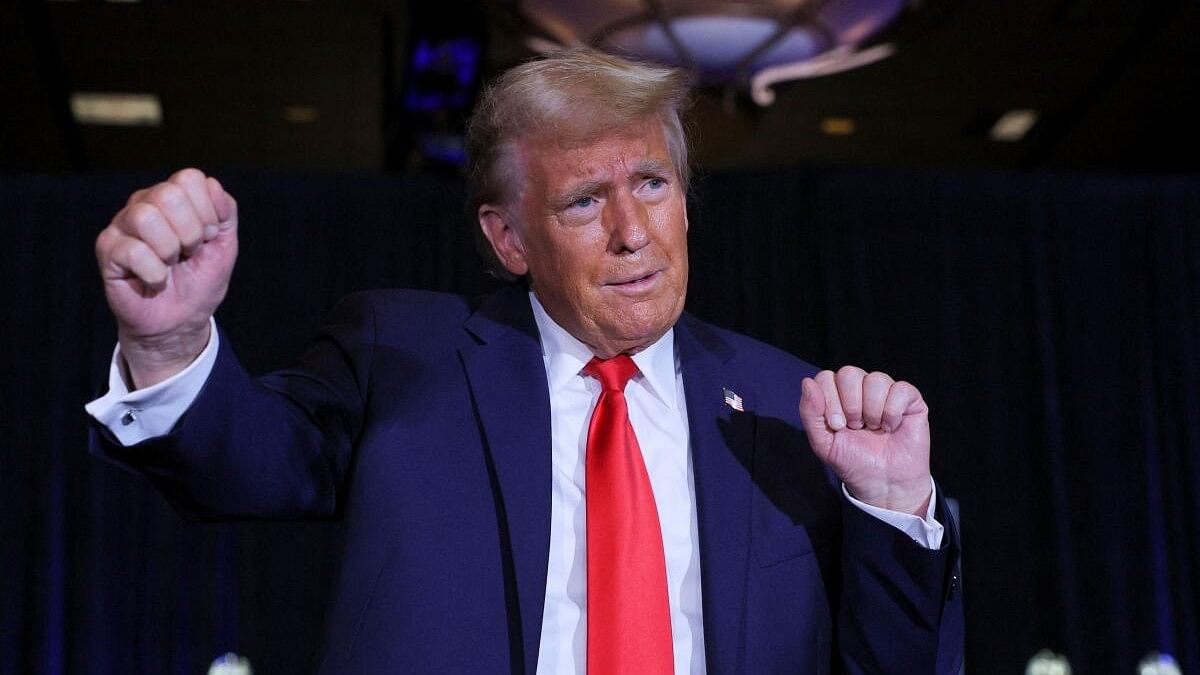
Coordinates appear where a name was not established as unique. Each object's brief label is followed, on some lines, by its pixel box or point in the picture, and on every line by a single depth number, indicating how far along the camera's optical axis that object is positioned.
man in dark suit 1.16
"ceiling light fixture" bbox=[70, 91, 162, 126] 6.77
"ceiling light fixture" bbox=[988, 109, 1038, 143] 7.11
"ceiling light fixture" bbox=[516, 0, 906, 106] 5.09
